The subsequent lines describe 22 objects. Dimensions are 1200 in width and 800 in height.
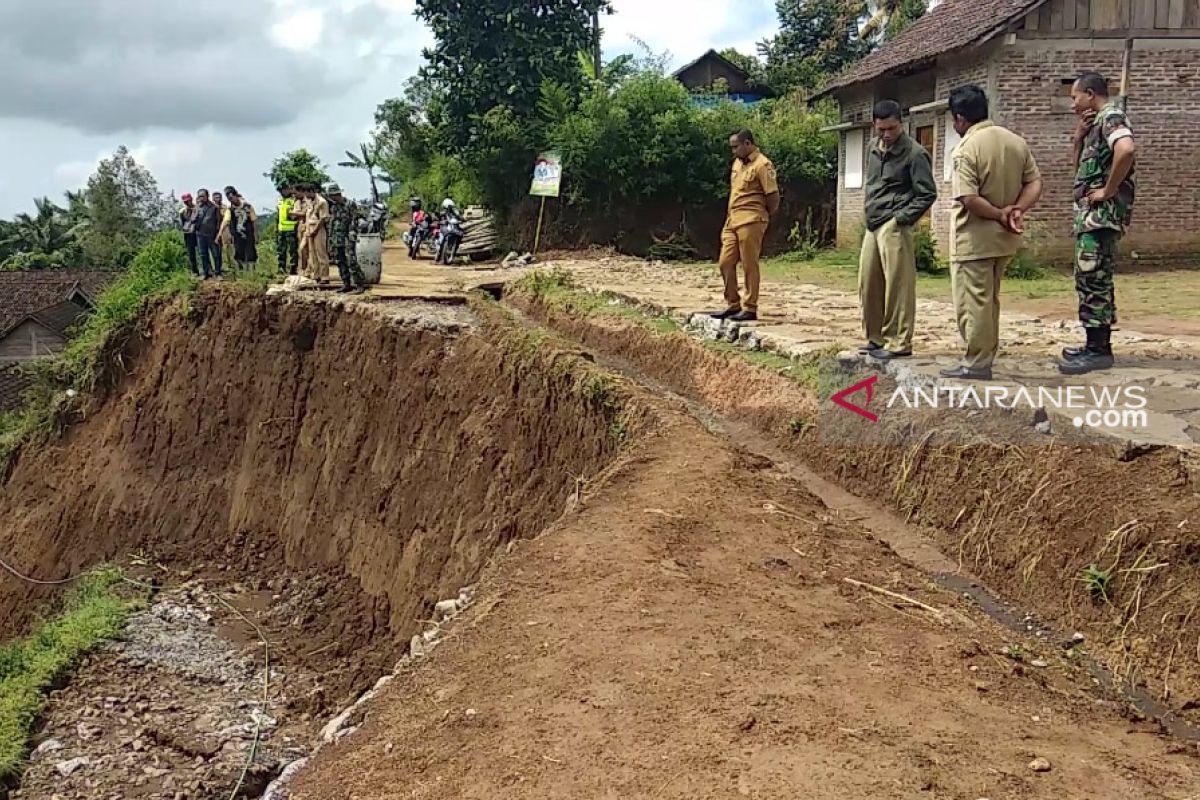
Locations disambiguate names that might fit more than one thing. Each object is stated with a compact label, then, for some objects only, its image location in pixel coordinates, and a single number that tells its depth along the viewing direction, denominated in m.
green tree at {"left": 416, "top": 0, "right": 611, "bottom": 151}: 22.83
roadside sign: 21.30
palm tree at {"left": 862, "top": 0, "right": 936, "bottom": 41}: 31.03
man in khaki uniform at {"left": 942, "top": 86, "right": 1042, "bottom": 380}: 6.42
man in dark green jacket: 7.16
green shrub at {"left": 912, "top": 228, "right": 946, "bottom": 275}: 16.39
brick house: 15.38
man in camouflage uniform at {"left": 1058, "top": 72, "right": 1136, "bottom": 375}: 6.37
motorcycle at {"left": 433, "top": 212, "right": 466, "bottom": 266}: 21.27
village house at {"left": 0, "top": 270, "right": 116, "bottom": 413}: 30.75
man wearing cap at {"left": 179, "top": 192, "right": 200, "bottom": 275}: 16.88
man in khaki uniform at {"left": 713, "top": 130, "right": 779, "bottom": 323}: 9.72
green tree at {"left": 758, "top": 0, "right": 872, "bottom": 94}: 33.72
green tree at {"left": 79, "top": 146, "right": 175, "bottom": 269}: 41.50
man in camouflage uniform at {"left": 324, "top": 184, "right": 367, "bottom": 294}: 14.95
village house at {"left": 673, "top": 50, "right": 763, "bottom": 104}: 36.03
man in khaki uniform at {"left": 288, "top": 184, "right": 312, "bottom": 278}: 15.76
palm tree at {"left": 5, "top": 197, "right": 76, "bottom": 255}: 42.91
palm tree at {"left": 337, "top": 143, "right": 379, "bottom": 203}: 33.06
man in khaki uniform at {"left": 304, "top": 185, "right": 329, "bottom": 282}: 15.41
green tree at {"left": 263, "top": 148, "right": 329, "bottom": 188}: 30.98
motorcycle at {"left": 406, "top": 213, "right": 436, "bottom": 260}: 22.42
